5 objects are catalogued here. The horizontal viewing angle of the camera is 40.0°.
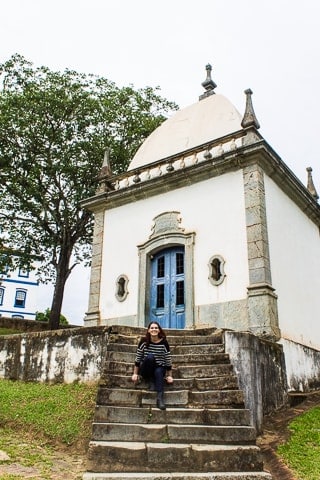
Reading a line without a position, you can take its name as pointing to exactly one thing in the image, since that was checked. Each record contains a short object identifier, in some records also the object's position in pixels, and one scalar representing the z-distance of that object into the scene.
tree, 14.56
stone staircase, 4.12
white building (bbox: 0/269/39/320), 36.62
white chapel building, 8.31
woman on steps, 5.23
